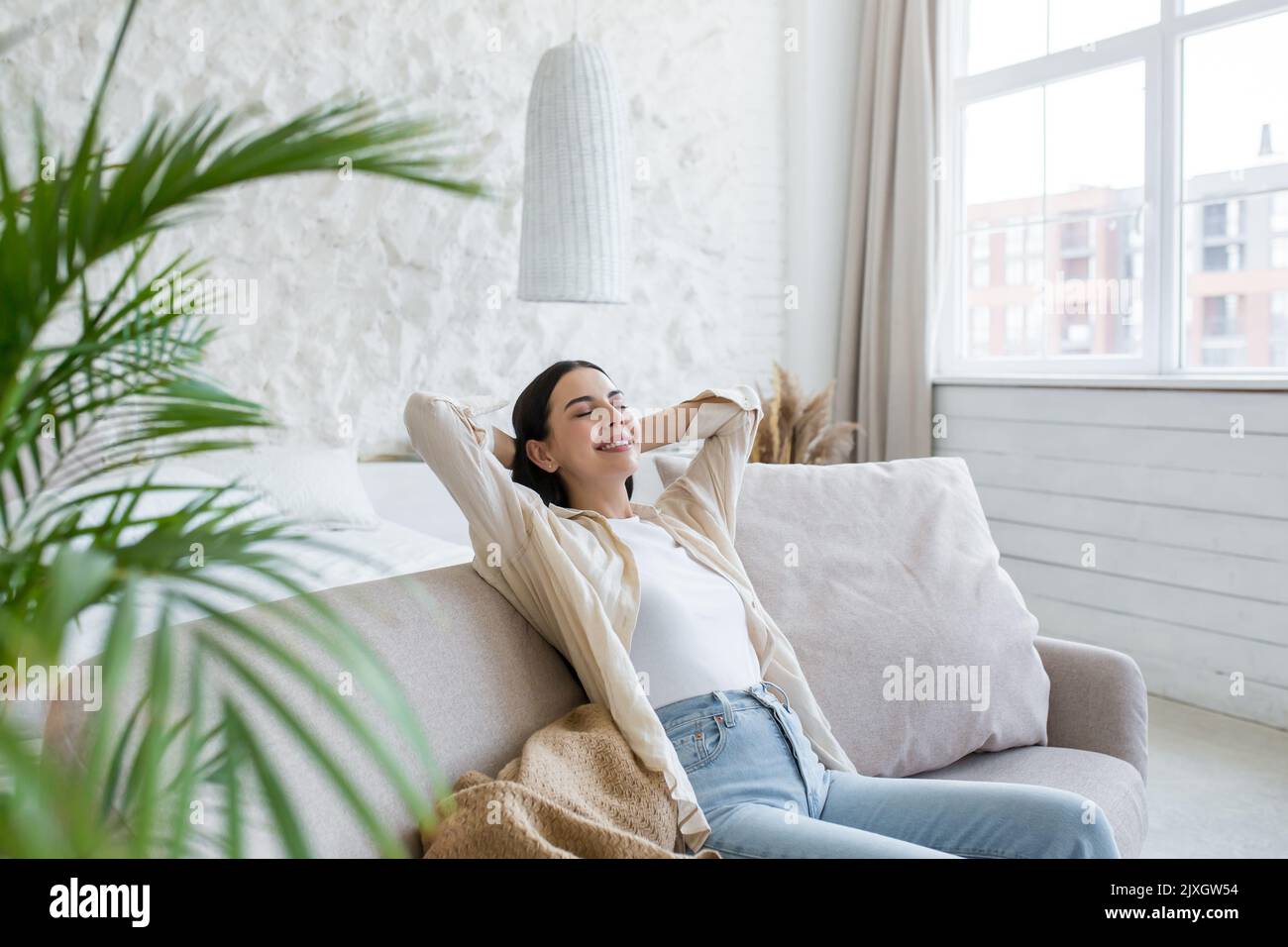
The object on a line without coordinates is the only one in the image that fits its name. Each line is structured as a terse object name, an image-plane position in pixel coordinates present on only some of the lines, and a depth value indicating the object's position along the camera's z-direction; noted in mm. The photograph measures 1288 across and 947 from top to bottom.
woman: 1430
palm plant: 523
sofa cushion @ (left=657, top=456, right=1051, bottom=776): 1783
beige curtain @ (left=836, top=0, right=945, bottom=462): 4242
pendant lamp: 3225
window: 3395
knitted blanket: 1191
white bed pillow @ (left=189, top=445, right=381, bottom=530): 3143
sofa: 1197
